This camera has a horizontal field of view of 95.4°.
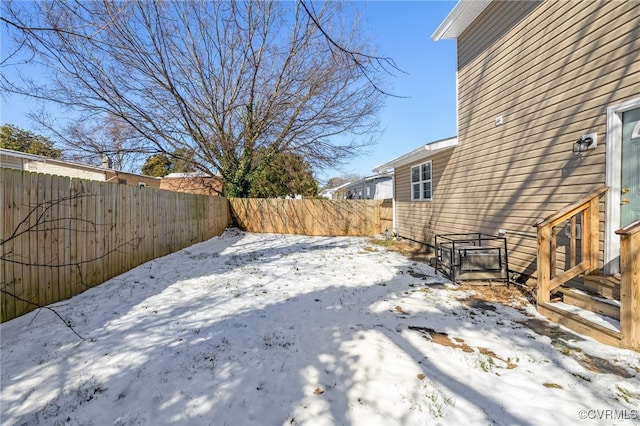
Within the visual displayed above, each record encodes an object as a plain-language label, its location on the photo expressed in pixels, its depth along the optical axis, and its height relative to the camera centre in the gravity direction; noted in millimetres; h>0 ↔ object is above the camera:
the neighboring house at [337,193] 25009 +1804
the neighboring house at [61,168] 10492 +2051
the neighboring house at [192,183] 16984 +1817
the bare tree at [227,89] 9727 +4753
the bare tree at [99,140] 10625 +2707
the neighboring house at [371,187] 18391 +1666
